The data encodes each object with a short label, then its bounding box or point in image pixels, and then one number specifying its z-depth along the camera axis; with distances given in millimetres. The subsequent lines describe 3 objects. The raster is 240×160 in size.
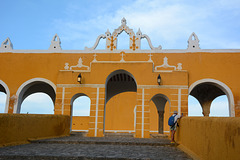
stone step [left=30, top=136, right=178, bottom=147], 7462
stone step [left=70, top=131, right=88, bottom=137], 10886
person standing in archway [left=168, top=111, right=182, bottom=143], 7770
